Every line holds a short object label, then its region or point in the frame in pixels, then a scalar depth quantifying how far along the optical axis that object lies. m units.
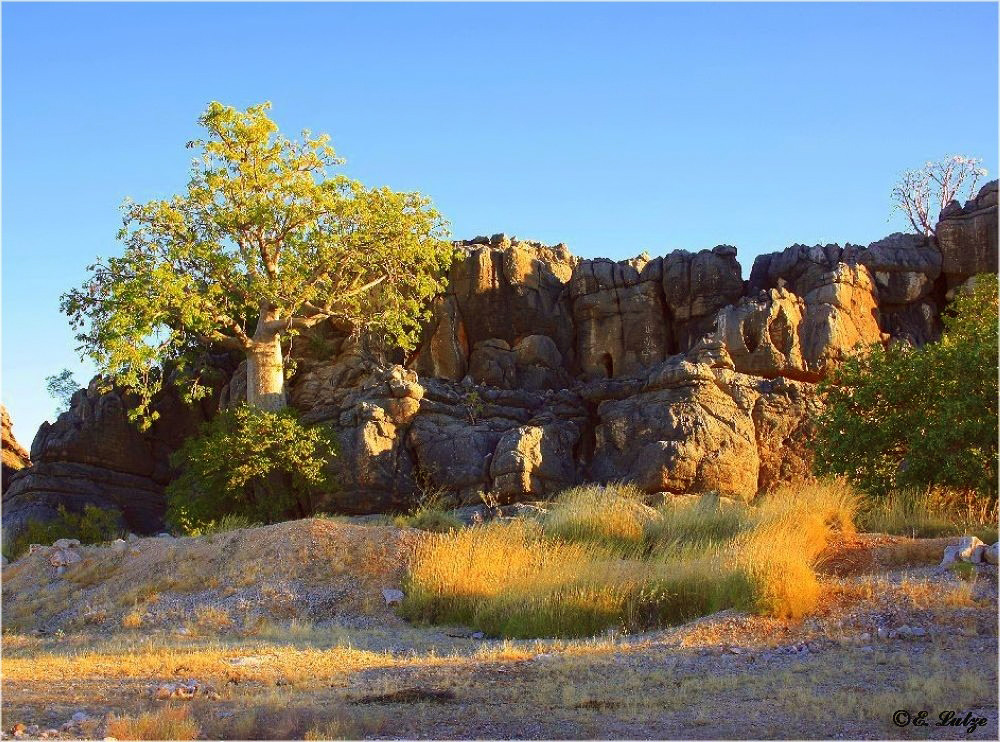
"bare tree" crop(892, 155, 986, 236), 44.31
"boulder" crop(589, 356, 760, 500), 27.47
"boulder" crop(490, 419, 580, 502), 27.52
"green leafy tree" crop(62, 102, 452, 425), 28.11
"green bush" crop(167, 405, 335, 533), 26.41
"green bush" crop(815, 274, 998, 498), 19.58
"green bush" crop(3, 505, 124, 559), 25.05
